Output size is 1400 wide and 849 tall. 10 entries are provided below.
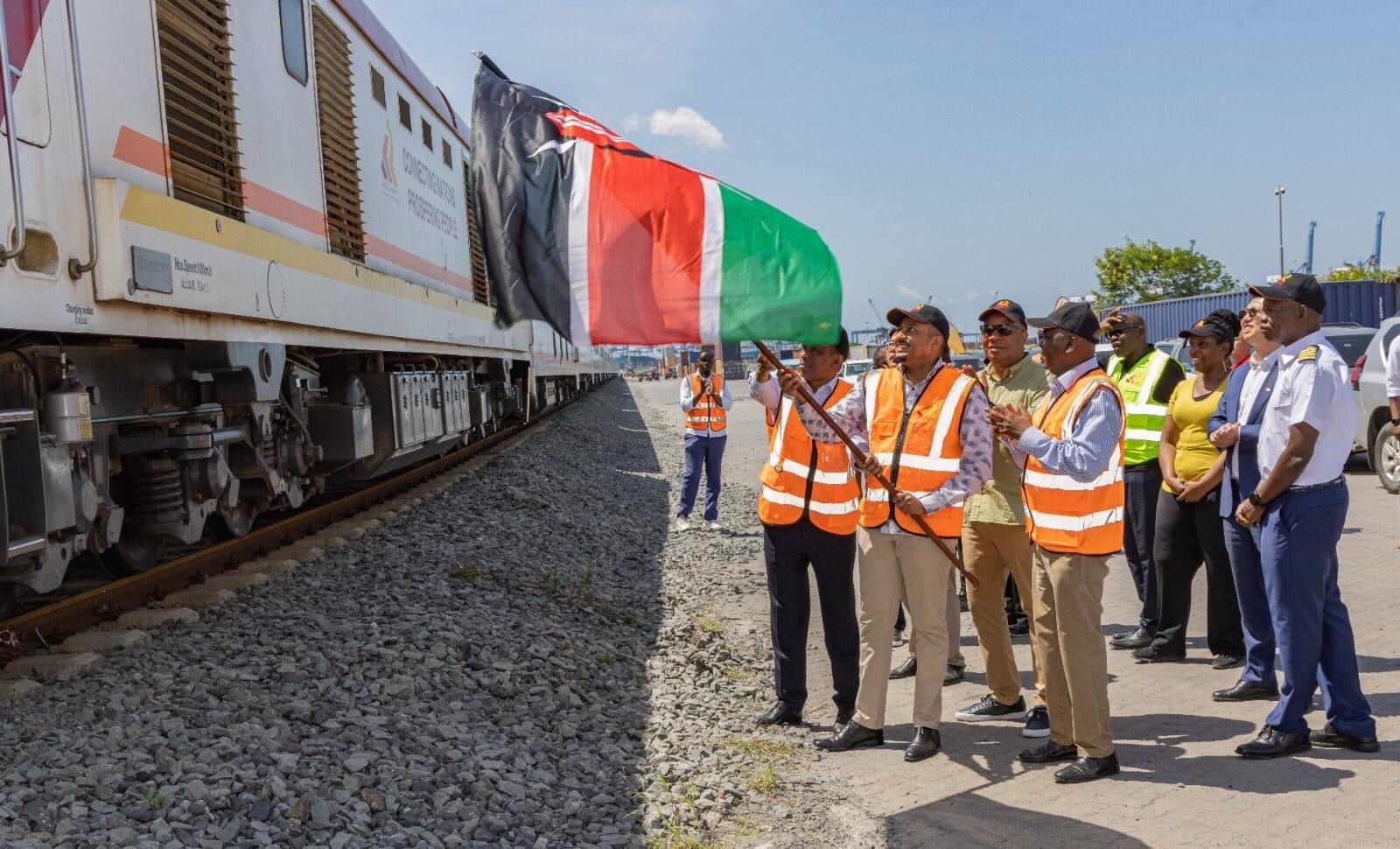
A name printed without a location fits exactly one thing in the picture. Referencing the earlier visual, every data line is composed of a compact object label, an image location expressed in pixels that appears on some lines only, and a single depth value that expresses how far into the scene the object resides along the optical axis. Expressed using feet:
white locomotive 14.46
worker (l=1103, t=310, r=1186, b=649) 20.92
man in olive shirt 17.25
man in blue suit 16.49
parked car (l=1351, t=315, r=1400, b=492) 38.11
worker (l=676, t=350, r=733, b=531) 36.29
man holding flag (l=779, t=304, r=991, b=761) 15.46
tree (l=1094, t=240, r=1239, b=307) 173.47
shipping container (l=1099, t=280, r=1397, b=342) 90.33
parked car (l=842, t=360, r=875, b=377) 117.91
